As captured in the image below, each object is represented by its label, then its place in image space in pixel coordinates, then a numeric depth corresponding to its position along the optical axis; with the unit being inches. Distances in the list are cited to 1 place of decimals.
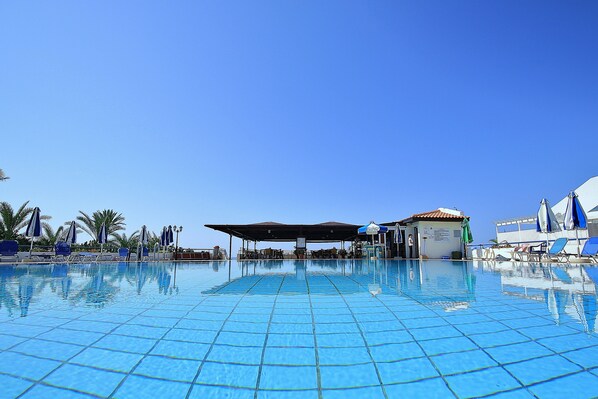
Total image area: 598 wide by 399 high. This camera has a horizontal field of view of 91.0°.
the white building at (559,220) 827.0
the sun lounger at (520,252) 601.6
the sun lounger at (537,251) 541.7
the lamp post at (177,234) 840.9
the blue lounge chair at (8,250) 569.6
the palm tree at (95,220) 1009.5
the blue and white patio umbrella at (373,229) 612.7
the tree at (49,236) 952.9
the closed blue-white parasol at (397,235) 713.0
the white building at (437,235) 745.6
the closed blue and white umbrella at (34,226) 547.2
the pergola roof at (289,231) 698.8
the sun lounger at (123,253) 762.8
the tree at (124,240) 1117.1
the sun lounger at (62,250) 649.6
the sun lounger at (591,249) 479.4
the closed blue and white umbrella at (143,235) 767.1
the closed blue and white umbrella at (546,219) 476.8
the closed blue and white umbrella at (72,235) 644.7
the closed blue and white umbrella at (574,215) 440.5
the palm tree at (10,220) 784.9
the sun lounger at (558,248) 491.3
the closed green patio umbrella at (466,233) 658.0
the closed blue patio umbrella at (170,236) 828.6
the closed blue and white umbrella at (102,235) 716.0
